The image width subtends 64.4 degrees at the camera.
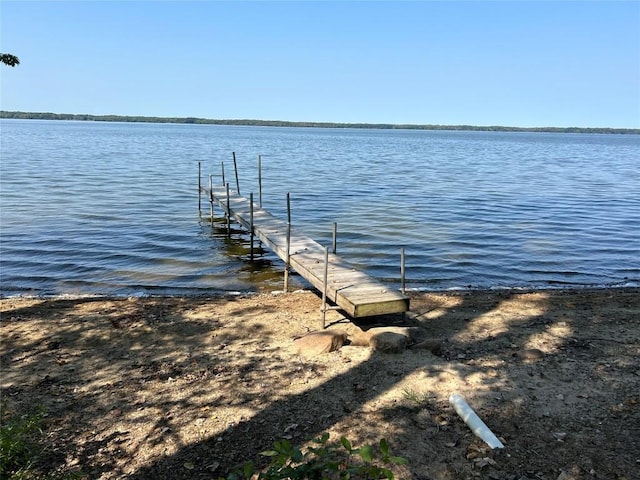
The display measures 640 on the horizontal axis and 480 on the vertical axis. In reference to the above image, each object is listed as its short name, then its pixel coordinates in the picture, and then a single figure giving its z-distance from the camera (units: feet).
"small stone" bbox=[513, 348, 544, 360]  24.62
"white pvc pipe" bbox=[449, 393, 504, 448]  17.31
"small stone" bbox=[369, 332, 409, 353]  25.08
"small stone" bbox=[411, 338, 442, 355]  25.38
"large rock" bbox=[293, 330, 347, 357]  25.46
